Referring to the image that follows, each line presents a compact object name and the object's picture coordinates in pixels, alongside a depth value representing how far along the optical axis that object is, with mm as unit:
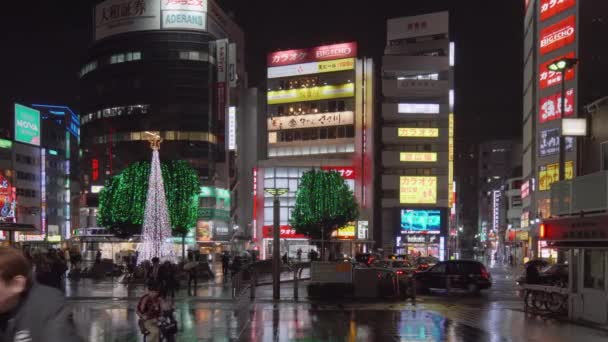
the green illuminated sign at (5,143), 108312
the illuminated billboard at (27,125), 107812
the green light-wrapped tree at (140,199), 56000
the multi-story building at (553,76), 67438
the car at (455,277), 34469
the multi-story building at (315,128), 92438
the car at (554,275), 33019
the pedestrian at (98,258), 46366
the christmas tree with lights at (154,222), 46062
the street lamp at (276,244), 28906
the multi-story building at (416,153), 93625
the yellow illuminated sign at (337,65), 94625
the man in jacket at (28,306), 3613
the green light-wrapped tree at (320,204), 74312
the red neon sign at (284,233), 91025
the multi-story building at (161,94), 100062
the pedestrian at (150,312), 12828
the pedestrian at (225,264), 47962
